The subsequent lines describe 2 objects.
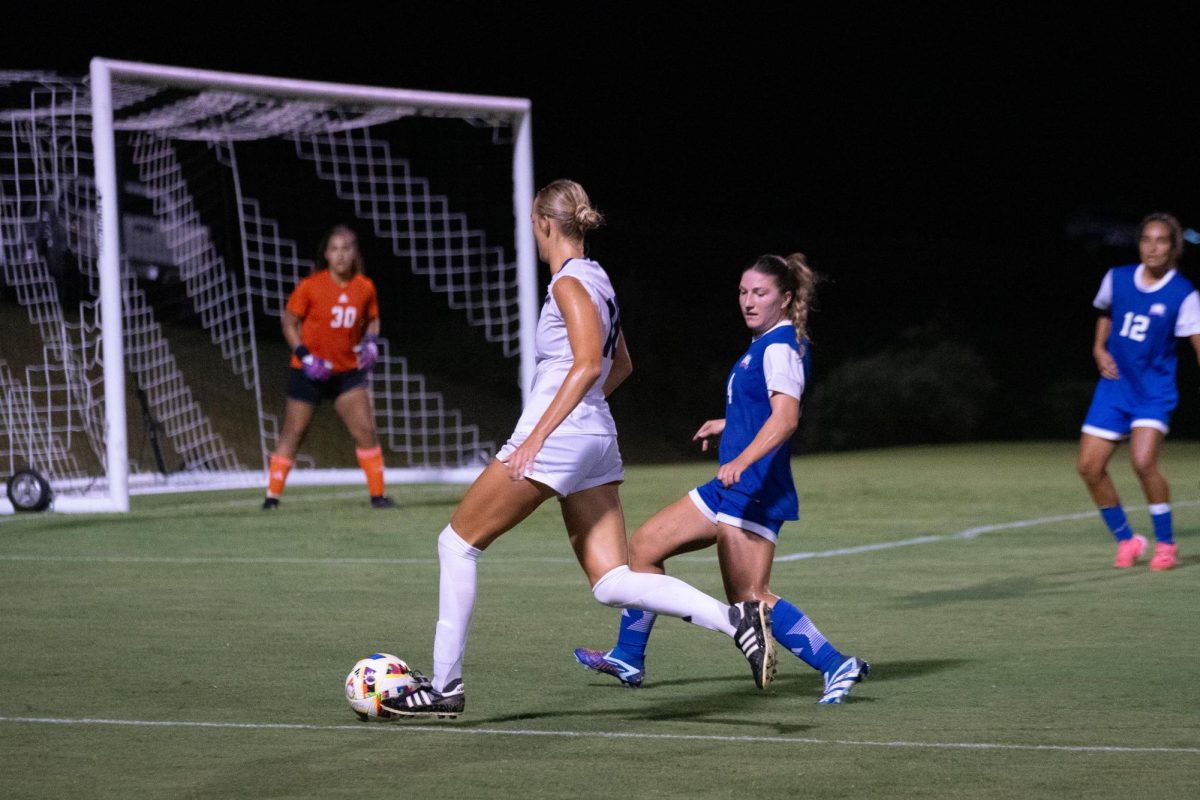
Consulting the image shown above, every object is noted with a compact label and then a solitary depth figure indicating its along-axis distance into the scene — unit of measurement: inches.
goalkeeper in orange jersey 1055.0
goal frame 1053.1
